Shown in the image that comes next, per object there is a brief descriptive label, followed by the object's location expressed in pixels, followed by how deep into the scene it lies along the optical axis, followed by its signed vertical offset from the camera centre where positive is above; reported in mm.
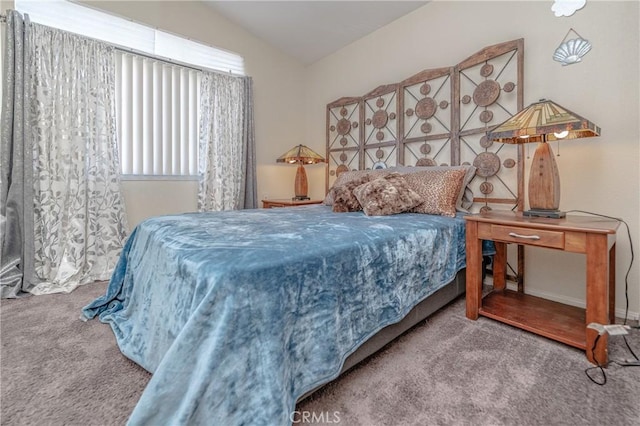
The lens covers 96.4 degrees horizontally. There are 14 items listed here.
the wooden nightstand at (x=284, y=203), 3297 +78
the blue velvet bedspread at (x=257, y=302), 814 -345
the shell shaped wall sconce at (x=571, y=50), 1891 +1081
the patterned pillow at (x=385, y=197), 2029 +95
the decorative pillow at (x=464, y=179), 2213 +244
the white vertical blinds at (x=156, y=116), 2789 +971
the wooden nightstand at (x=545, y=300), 1336 -354
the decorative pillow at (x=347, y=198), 2252 +96
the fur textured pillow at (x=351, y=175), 2503 +325
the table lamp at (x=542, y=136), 1567 +433
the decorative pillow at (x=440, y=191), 2076 +138
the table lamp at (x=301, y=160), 3486 +617
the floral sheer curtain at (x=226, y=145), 3240 +763
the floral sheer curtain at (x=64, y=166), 2242 +362
